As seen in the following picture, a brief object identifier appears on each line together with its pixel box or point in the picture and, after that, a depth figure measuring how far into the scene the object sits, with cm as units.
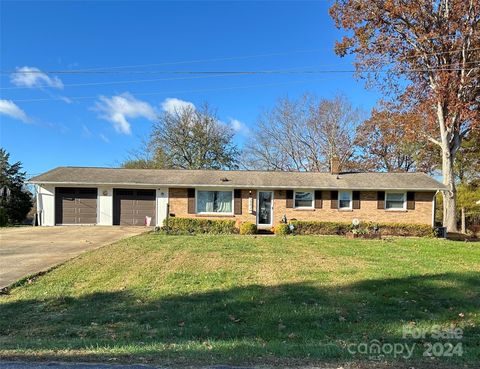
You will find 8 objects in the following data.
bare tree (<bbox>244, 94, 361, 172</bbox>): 3788
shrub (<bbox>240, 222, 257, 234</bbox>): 1927
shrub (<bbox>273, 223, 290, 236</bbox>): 1867
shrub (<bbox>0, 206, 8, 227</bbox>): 2318
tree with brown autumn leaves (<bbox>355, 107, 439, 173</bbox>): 2809
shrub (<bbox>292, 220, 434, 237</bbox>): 1917
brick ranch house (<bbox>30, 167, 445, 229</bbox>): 2139
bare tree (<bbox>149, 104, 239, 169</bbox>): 3678
